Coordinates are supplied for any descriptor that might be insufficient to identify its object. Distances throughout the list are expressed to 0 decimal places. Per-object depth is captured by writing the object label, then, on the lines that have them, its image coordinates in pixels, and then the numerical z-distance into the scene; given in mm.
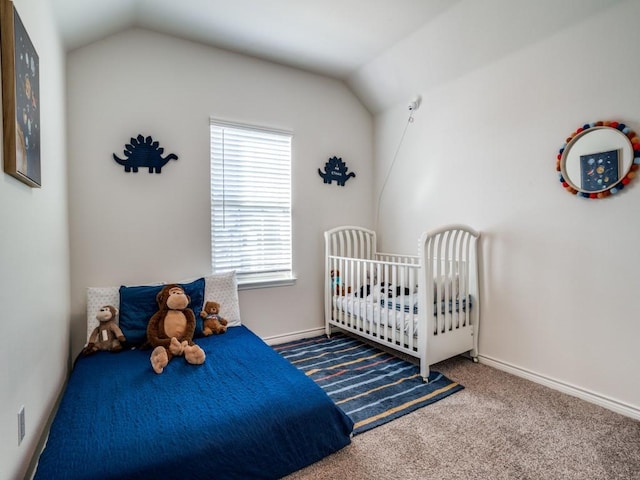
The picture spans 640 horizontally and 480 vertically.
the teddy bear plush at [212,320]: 2365
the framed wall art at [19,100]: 1062
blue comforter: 1147
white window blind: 2783
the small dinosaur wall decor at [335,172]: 3312
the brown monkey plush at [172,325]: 1977
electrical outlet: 1161
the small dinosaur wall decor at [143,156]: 2412
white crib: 2289
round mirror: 1832
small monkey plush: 2057
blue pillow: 2137
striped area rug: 1938
